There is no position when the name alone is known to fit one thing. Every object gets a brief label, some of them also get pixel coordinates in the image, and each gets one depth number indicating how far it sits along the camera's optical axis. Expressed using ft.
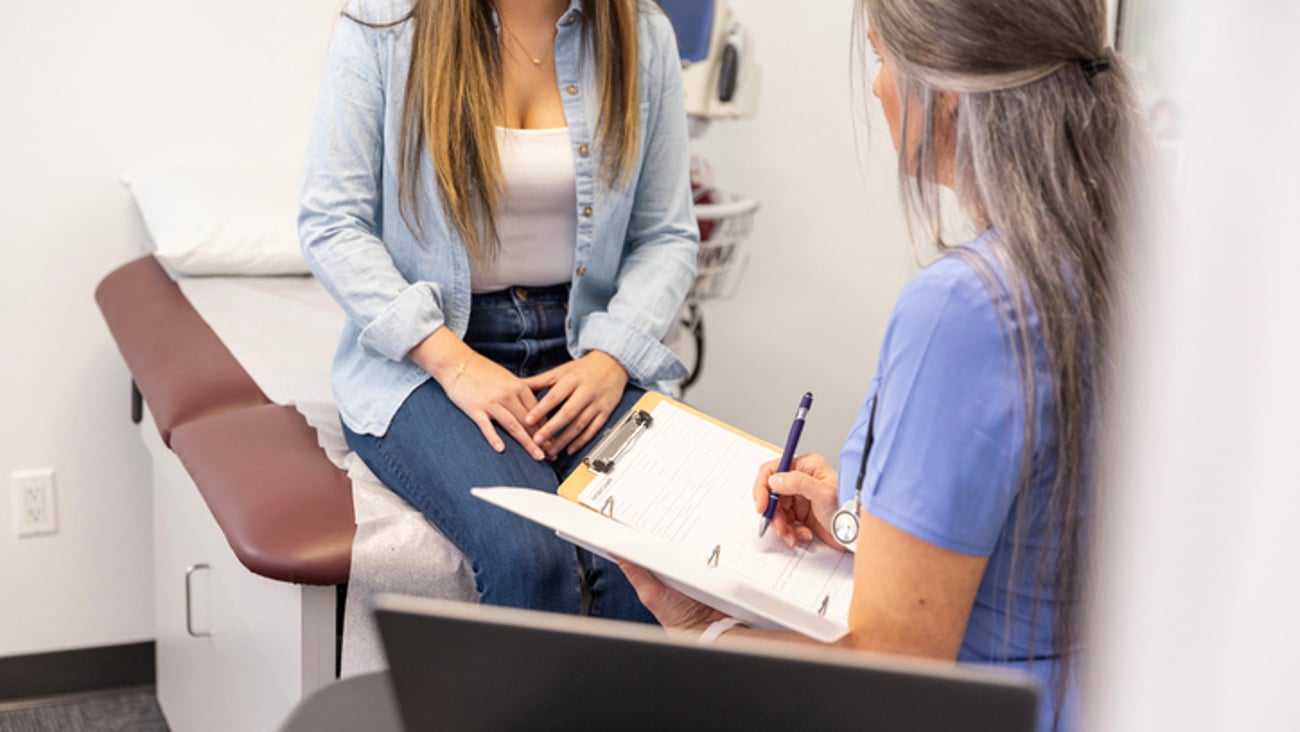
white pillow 6.03
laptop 1.62
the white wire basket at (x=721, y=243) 6.64
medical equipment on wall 6.58
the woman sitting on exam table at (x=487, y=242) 4.20
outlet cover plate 6.60
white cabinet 4.04
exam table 3.95
